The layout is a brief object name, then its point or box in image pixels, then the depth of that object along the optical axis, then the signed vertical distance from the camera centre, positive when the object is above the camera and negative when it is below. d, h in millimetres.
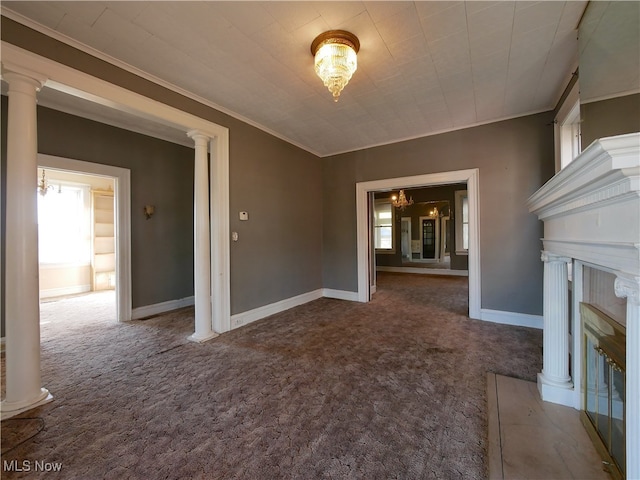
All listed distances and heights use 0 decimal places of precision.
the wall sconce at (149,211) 4062 +463
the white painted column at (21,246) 1794 -31
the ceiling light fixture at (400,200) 7527 +1122
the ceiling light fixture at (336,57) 1985 +1393
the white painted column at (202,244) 3068 -52
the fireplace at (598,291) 889 -315
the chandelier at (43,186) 4949 +1076
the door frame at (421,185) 3721 +323
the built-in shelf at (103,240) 6012 +17
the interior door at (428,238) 9414 -28
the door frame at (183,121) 1931 +1241
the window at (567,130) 2580 +1169
